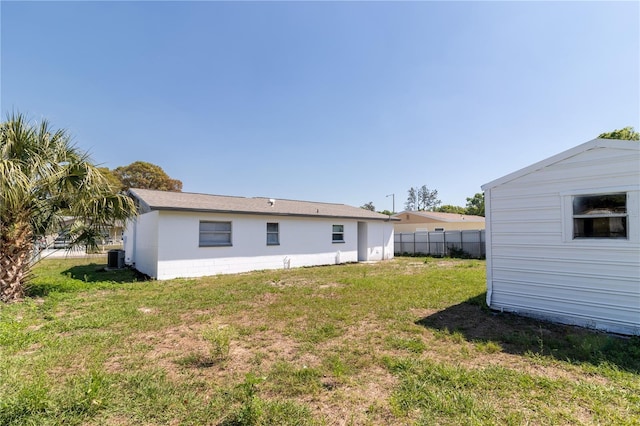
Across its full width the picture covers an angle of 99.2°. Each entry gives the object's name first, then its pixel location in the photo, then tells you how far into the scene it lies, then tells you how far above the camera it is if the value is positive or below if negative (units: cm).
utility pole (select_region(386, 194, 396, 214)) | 4407 +437
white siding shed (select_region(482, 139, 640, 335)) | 470 -25
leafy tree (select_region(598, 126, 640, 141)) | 2198 +756
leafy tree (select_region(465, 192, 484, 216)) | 5604 +450
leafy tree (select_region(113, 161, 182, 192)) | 3322 +617
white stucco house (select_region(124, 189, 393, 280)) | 1030 -45
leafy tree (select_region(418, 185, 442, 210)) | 7475 +741
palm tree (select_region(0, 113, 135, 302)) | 632 +78
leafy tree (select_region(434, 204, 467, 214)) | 5361 +324
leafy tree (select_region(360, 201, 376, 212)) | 6644 +496
